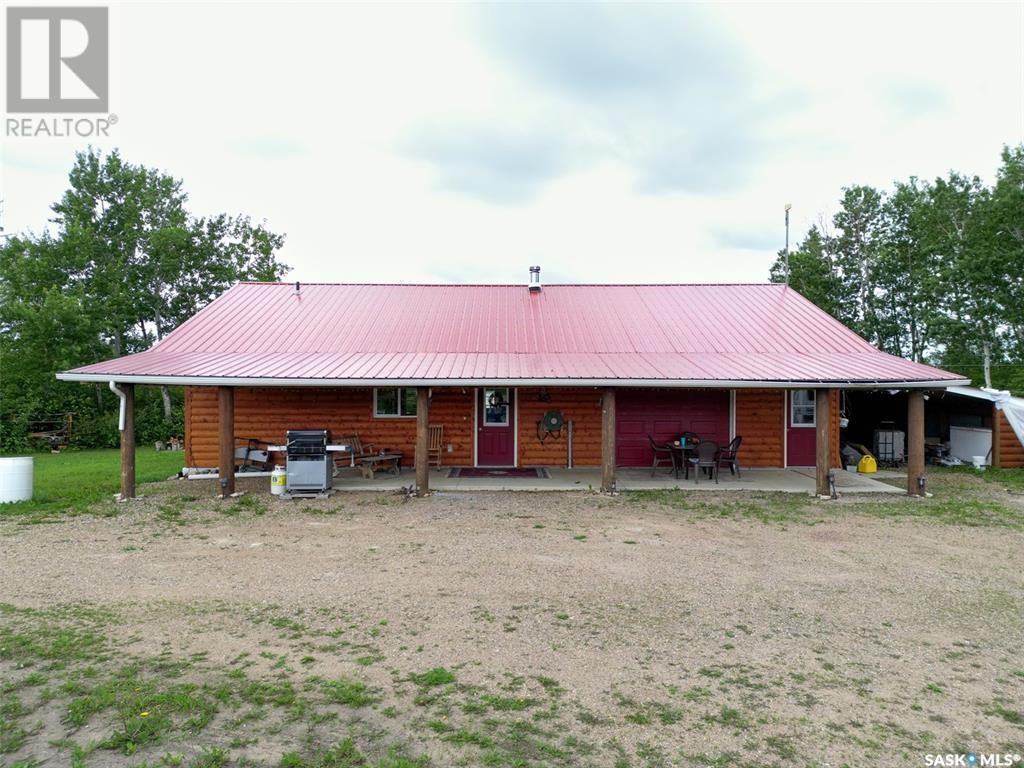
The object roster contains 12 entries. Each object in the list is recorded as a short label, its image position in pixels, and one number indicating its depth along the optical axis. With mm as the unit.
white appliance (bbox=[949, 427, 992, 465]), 13633
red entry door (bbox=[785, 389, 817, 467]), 13227
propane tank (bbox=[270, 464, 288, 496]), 10000
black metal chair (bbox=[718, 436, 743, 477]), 11508
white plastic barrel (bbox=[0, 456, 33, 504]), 9328
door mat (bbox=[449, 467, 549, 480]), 11943
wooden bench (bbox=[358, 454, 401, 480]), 11680
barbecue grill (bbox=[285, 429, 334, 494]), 10008
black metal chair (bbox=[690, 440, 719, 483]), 11000
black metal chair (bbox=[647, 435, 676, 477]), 11945
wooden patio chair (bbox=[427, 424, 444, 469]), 12938
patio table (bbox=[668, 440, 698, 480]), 11625
